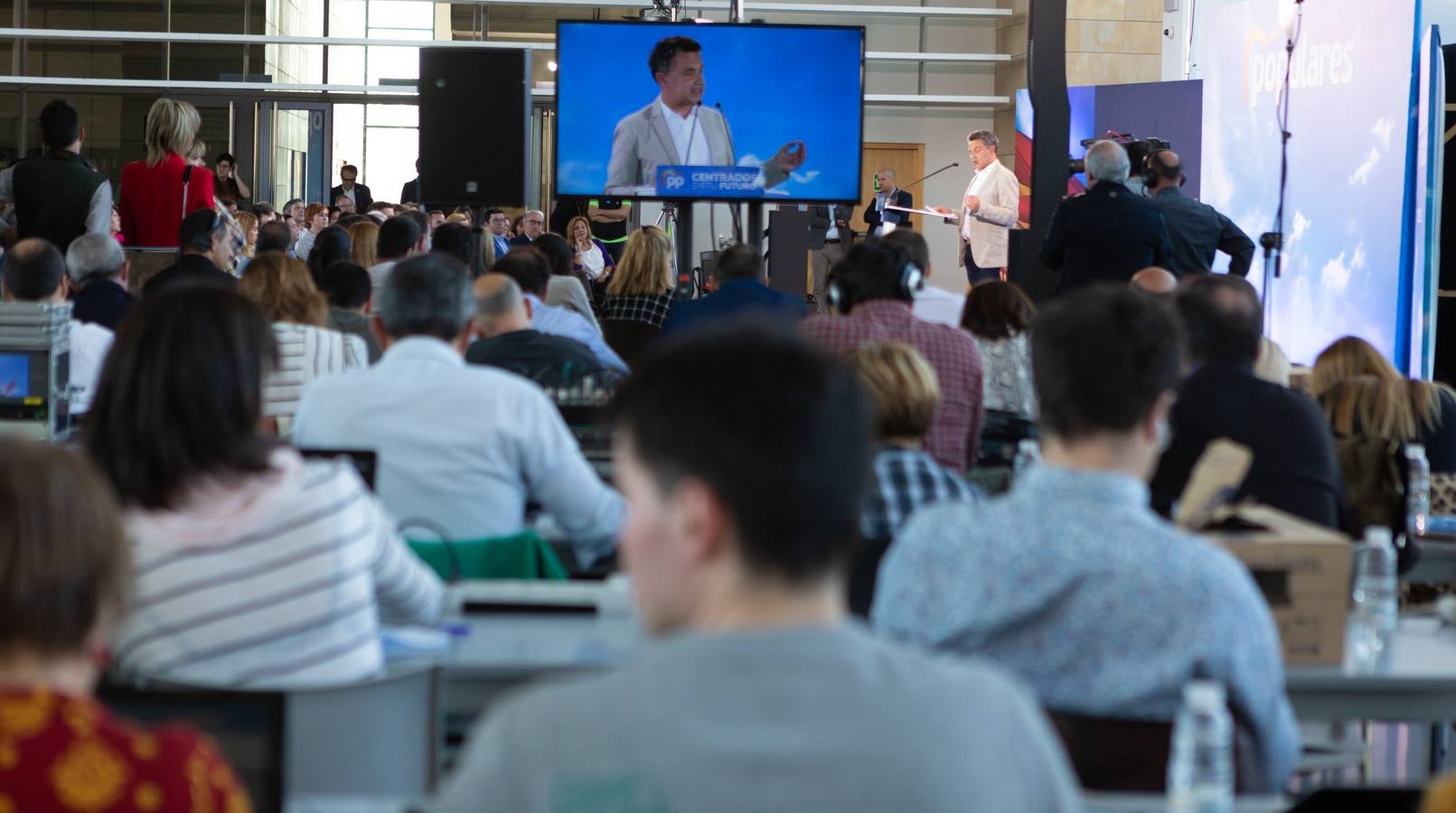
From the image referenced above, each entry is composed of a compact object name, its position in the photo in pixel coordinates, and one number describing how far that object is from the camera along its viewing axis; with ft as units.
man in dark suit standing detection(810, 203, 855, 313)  46.78
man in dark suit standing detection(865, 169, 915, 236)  47.60
